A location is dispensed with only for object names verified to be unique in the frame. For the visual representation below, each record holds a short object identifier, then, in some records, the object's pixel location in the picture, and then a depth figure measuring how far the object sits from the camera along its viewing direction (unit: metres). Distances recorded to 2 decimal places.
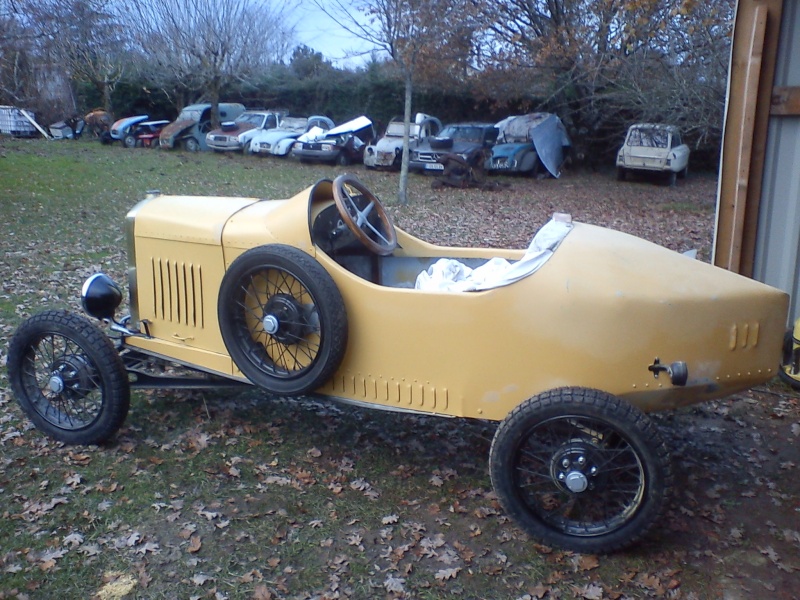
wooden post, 5.47
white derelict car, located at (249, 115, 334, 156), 22.16
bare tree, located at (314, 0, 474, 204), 14.89
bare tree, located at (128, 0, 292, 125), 27.72
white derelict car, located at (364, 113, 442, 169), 19.91
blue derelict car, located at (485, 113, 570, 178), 19.53
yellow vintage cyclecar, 3.37
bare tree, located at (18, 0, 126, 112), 12.25
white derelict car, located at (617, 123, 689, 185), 19.00
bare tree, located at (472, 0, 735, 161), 13.52
